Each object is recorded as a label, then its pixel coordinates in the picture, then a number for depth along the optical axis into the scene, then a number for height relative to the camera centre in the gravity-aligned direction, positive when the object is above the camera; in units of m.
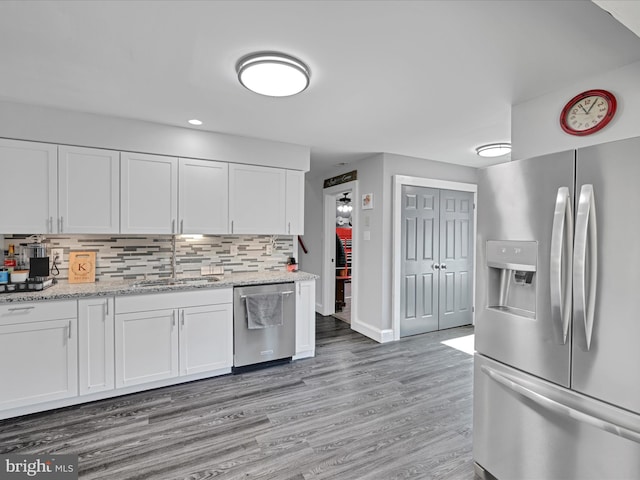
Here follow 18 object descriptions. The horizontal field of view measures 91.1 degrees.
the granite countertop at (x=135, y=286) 2.39 -0.45
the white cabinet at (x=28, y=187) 2.52 +0.40
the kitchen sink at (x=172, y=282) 2.93 -0.45
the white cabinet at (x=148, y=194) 2.90 +0.40
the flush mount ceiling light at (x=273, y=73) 1.84 +1.00
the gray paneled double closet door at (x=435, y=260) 4.29 -0.32
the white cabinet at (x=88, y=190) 2.70 +0.40
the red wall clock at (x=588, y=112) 1.95 +0.83
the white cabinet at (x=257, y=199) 3.36 +0.41
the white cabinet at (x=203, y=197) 3.12 +0.41
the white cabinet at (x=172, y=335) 2.68 -0.90
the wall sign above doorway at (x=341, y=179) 4.62 +0.92
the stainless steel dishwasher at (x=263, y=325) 3.14 -0.91
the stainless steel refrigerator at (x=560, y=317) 1.26 -0.37
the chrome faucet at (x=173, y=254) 3.35 -0.19
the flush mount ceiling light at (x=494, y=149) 3.55 +1.04
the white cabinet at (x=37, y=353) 2.31 -0.90
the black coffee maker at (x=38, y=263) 2.64 -0.24
